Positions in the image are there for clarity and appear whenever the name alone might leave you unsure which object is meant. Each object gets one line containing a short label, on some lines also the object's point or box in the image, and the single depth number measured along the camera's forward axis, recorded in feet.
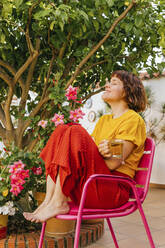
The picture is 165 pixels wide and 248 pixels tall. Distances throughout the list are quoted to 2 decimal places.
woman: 4.83
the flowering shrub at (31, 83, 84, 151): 7.66
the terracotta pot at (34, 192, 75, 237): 7.69
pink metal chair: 4.48
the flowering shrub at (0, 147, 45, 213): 7.02
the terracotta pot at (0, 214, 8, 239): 7.29
